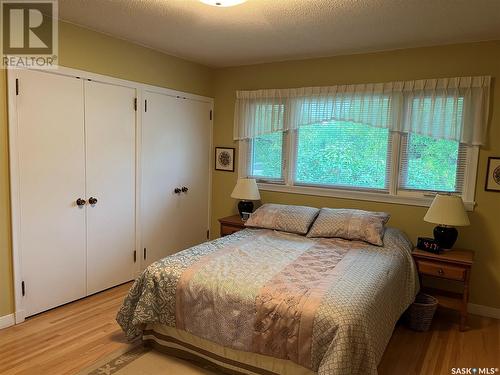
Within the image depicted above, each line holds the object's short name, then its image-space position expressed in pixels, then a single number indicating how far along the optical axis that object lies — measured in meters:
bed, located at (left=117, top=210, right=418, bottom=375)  1.90
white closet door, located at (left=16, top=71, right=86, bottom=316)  2.78
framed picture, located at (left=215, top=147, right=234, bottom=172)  4.47
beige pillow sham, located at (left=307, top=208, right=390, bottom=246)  3.13
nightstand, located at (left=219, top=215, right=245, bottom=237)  3.92
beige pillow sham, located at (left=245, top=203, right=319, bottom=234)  3.46
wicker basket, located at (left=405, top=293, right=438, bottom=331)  2.91
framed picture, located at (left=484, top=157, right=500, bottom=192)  3.11
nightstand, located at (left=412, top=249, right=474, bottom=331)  2.88
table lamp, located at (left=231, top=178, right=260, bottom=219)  4.01
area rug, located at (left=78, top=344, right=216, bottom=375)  2.29
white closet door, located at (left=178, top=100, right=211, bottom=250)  4.21
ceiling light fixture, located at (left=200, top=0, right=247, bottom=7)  2.20
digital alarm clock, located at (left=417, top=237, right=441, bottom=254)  3.04
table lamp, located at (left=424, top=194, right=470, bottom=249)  2.95
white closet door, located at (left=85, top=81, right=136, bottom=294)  3.25
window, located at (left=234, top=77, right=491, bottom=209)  3.21
